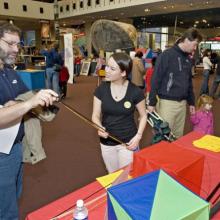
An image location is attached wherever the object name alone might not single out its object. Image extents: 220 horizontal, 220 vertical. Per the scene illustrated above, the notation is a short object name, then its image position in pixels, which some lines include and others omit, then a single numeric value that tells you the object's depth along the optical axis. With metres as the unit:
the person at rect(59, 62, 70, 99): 7.28
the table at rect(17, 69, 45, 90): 7.28
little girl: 3.11
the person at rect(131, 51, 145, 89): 5.75
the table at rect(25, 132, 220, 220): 1.15
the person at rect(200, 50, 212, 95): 7.75
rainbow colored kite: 0.72
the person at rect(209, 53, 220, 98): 7.17
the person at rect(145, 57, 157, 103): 5.64
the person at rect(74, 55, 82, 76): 13.29
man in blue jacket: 2.60
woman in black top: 1.86
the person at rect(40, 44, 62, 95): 7.07
